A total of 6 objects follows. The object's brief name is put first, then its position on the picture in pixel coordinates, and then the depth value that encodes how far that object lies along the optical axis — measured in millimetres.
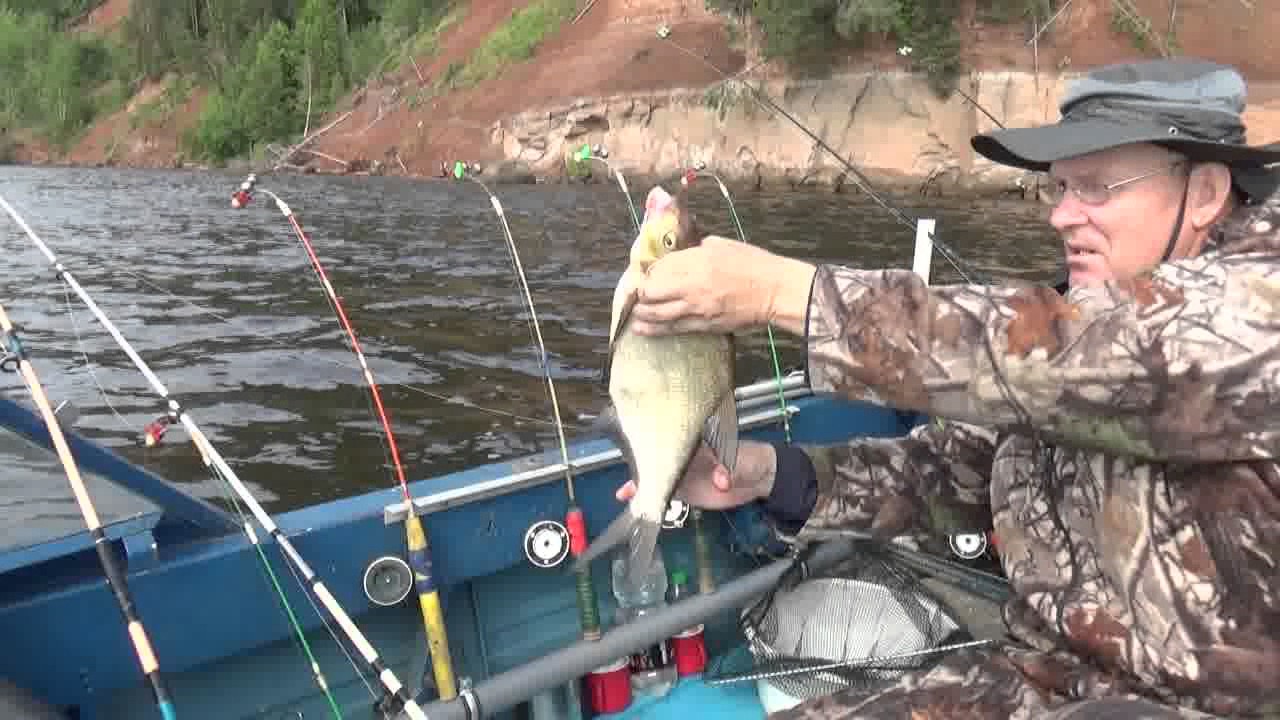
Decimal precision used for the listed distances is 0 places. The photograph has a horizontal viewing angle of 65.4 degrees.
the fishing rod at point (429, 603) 2988
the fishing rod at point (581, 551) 3322
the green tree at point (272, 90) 54906
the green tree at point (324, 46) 54062
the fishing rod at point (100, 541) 2102
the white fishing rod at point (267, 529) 2475
